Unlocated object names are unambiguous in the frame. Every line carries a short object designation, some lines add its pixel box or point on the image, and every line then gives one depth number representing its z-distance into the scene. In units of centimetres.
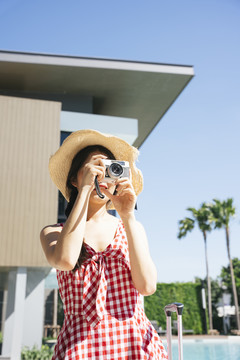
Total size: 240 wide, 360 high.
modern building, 857
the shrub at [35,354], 811
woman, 93
